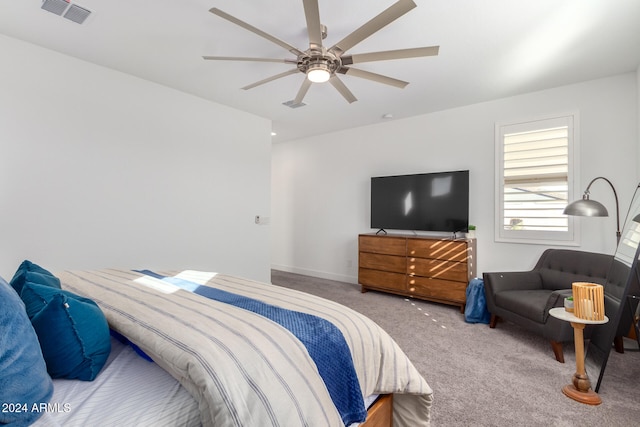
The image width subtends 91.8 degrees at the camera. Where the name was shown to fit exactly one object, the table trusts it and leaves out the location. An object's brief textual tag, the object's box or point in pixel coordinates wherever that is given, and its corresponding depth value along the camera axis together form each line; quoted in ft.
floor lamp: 8.76
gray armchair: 8.47
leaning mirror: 6.88
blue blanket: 3.76
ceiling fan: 5.76
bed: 2.91
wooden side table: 6.49
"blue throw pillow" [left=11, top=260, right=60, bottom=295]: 4.59
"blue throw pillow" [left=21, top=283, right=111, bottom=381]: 3.37
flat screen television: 13.60
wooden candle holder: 6.61
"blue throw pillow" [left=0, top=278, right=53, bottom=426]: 2.50
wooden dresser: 12.51
